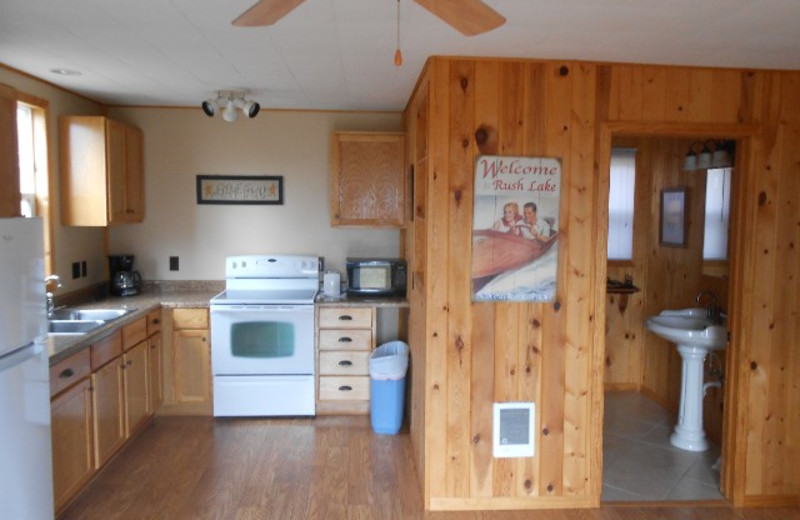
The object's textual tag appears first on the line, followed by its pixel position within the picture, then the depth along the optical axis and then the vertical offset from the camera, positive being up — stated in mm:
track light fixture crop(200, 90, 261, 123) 3928 +839
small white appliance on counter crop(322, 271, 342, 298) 4535 -418
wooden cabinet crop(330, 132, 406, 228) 4410 +381
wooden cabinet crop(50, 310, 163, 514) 2877 -986
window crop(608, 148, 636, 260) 5051 +200
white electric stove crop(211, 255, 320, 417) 4211 -908
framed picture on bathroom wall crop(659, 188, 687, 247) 4488 +118
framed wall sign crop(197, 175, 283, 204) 4688 +315
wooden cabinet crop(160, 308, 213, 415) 4262 -965
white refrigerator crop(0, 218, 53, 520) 2281 -611
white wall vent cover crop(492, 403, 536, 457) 3078 -1035
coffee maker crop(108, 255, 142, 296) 4457 -372
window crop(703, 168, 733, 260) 3904 +135
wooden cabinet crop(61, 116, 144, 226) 3943 +386
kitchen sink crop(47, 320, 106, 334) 3544 -599
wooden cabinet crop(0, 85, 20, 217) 2711 +341
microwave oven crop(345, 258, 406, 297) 4473 -357
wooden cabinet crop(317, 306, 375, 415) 4316 -922
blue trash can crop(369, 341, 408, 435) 4078 -1116
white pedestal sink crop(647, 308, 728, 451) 3725 -863
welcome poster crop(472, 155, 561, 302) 2973 +18
